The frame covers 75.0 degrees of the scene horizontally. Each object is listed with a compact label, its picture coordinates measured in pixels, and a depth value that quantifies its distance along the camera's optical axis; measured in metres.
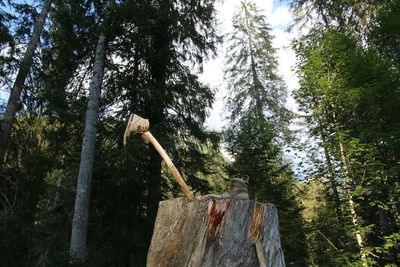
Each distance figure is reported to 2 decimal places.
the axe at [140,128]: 2.58
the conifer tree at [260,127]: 9.84
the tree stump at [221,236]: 1.79
